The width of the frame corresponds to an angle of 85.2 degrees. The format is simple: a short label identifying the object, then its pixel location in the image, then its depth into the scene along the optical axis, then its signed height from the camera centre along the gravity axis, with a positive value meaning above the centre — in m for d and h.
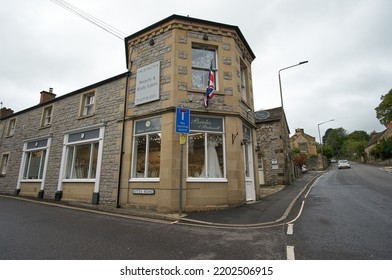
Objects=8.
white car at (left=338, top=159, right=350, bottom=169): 33.88 +2.54
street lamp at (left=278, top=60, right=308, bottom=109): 17.20 +7.36
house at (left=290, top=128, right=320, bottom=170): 44.78 +8.01
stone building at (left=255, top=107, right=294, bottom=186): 16.98 +2.33
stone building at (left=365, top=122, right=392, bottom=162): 44.61 +9.28
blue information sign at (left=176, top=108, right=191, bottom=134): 7.09 +2.01
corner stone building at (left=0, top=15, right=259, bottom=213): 8.35 +2.28
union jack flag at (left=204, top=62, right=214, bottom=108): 8.47 +3.56
